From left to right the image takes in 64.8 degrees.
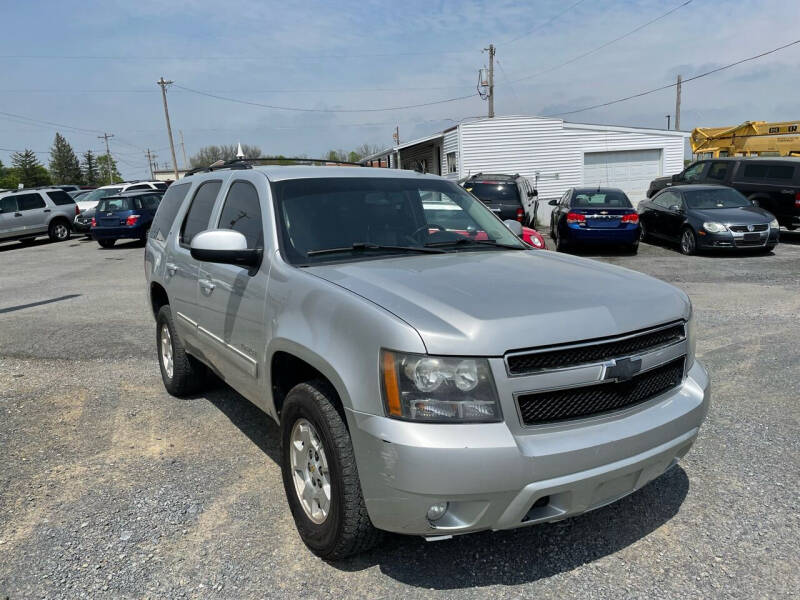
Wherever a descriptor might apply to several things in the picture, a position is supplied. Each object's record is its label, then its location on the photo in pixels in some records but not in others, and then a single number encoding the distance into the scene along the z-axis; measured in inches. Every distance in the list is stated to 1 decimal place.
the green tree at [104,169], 4763.8
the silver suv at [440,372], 92.8
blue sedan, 526.9
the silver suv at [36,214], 802.8
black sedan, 499.5
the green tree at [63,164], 4207.7
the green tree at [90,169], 4544.8
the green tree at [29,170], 3710.6
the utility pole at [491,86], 1472.2
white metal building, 1027.9
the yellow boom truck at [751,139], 865.5
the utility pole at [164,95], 2121.1
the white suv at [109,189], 923.3
